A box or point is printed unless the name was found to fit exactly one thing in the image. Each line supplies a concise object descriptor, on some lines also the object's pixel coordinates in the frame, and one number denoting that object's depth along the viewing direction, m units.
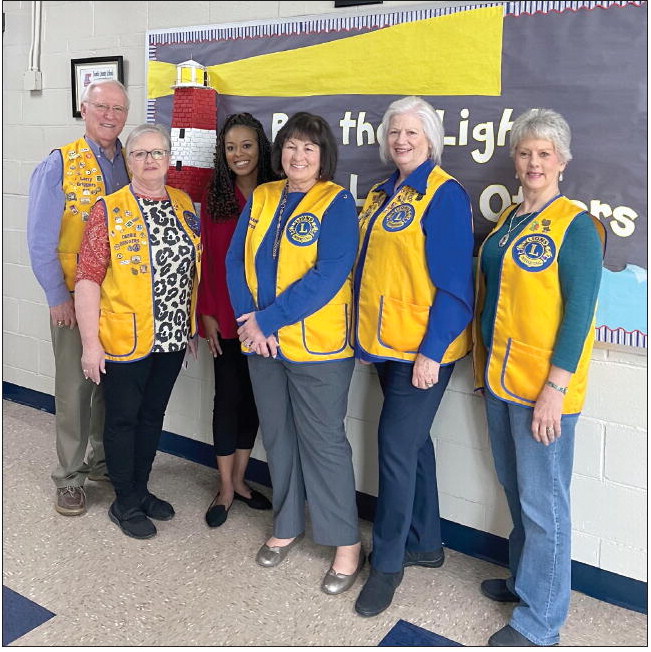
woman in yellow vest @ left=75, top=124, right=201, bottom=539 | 2.30
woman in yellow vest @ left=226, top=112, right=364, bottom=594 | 2.03
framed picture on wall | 3.13
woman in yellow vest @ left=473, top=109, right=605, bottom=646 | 1.71
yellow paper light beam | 2.09
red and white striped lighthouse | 2.72
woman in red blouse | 2.42
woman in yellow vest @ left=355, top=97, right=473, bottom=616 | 1.92
